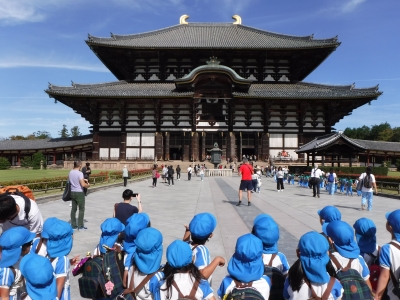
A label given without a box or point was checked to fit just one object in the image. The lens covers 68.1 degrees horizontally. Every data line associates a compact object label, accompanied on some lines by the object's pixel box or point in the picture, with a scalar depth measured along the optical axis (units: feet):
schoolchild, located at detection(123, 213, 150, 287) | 11.58
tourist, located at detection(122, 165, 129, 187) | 63.75
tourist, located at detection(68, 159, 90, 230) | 25.34
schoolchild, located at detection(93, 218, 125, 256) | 12.11
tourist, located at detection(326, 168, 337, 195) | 52.90
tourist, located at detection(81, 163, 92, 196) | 49.11
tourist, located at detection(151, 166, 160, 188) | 63.58
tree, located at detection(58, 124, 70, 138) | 340.53
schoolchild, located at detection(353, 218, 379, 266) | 11.39
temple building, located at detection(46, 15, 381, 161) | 116.16
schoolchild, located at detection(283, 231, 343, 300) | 8.50
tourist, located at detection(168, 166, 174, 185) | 69.87
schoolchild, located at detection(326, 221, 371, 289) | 9.86
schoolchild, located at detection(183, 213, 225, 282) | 10.52
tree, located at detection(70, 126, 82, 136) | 347.40
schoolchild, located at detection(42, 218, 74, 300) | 10.52
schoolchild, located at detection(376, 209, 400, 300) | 10.09
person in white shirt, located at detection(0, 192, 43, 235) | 12.46
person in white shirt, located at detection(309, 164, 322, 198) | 48.33
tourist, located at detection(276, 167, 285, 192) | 56.95
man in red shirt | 38.17
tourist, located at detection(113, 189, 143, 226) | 16.44
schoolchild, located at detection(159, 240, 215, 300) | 8.87
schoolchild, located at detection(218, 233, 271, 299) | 8.79
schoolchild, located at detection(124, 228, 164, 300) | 9.45
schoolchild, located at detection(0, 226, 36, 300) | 9.48
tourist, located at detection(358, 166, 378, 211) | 35.68
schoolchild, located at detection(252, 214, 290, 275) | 10.75
